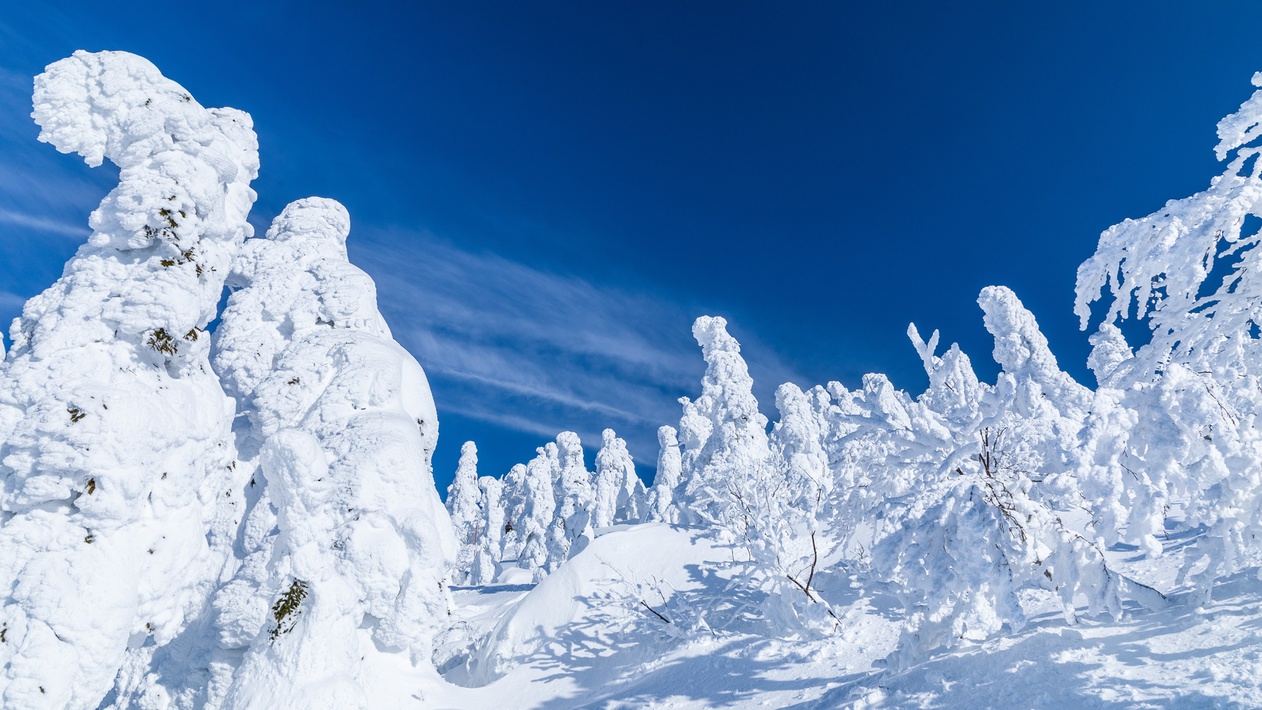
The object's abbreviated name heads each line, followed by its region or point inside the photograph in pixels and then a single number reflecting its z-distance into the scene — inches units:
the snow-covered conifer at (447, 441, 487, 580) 1974.7
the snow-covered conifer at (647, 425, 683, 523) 1630.2
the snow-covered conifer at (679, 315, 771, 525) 1077.2
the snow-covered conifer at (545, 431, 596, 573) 1628.9
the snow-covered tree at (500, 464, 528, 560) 1879.8
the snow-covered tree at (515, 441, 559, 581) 1678.2
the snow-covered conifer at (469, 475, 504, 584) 1812.9
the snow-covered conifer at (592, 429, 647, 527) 1722.4
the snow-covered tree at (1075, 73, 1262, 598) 165.2
